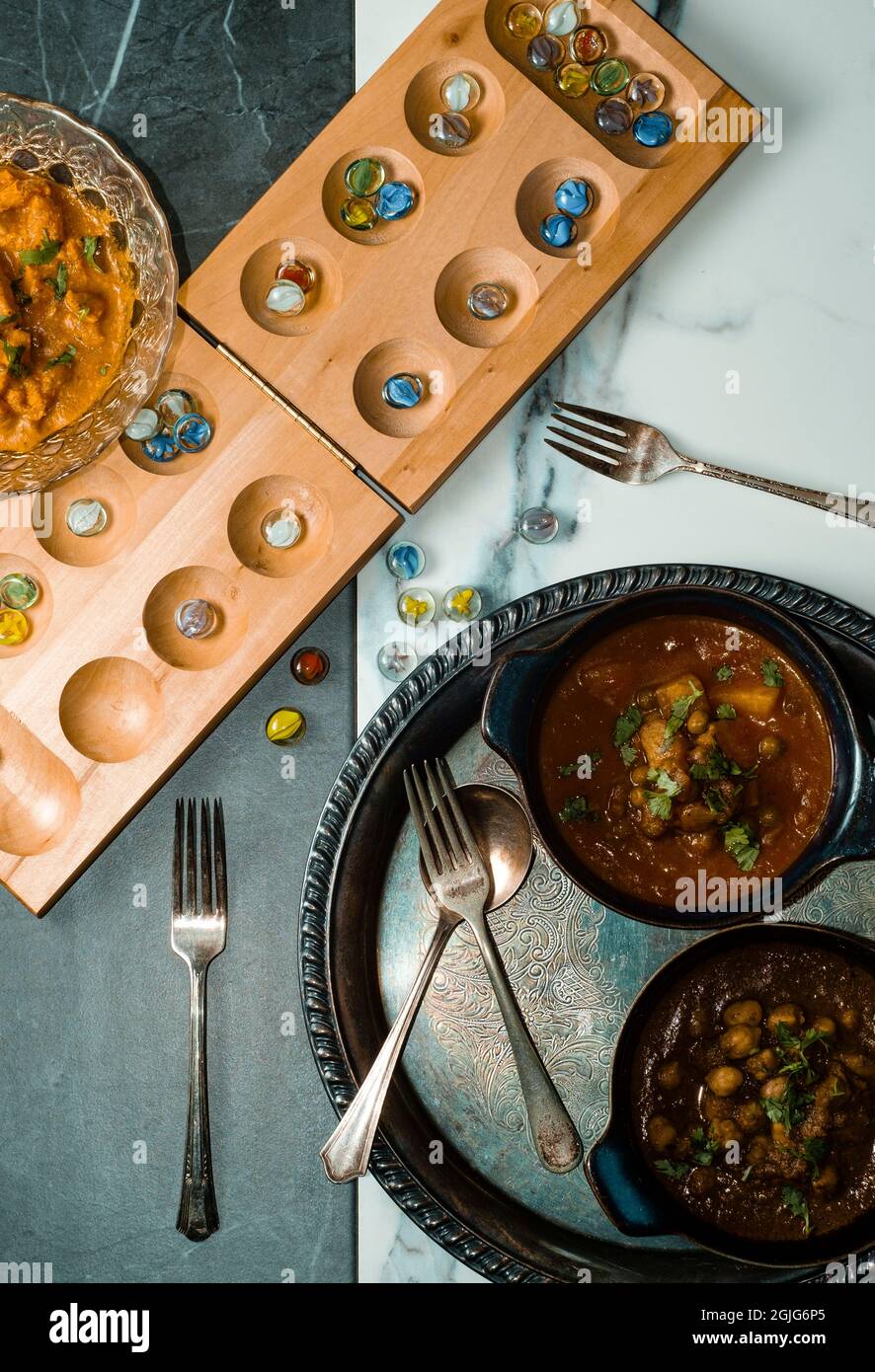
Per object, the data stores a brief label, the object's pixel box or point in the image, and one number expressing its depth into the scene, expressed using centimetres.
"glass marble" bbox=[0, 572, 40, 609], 85
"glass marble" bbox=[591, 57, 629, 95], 85
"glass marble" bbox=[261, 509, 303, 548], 85
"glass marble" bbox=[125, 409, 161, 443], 84
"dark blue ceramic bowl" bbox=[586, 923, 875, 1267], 77
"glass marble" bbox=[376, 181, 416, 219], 85
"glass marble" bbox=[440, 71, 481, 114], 85
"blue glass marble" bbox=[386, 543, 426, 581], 88
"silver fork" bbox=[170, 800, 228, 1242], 86
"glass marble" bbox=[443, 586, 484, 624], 88
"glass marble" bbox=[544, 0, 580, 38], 85
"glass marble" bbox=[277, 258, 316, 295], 85
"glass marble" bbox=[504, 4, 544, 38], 86
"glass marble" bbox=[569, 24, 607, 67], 85
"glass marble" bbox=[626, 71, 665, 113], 84
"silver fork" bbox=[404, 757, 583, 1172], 81
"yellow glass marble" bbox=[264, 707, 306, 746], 88
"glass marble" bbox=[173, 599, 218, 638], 84
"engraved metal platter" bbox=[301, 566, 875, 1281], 84
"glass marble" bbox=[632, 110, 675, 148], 84
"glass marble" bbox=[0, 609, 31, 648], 85
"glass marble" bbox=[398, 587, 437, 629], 88
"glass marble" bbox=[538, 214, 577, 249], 84
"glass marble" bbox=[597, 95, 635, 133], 85
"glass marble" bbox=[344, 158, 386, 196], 85
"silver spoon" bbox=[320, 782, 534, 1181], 81
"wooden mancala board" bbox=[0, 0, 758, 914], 84
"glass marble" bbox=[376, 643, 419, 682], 88
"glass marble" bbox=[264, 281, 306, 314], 84
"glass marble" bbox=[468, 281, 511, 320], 84
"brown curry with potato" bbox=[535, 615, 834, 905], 80
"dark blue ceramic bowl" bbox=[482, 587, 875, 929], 78
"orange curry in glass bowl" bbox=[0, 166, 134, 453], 82
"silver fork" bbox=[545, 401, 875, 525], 88
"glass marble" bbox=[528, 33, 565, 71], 86
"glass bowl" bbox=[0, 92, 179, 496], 83
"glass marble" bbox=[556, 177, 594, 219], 84
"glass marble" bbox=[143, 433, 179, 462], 85
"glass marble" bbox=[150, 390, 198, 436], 85
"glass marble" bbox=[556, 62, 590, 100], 86
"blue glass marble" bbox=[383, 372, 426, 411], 84
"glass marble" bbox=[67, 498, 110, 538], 85
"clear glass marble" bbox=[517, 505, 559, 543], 88
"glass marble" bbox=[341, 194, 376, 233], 85
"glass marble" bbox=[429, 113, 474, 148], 84
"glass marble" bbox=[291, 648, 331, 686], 88
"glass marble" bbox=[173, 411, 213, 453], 84
